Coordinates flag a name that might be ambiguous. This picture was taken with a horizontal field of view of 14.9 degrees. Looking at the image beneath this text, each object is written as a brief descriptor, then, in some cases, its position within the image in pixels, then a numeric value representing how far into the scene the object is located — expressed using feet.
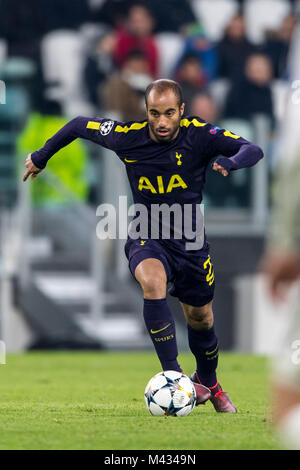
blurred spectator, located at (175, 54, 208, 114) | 44.32
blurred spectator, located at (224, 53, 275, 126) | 44.27
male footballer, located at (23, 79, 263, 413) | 20.33
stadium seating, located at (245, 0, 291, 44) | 51.57
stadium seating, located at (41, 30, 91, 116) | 44.21
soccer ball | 19.21
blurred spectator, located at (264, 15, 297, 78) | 48.26
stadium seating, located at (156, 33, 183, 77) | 45.73
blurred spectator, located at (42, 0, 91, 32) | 46.88
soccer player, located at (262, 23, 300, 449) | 9.32
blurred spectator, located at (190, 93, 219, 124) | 42.63
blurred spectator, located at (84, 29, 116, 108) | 43.96
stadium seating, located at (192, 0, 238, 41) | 49.93
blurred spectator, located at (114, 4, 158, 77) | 44.83
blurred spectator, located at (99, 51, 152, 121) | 41.70
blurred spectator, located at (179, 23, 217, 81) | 45.93
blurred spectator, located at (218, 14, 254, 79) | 47.32
